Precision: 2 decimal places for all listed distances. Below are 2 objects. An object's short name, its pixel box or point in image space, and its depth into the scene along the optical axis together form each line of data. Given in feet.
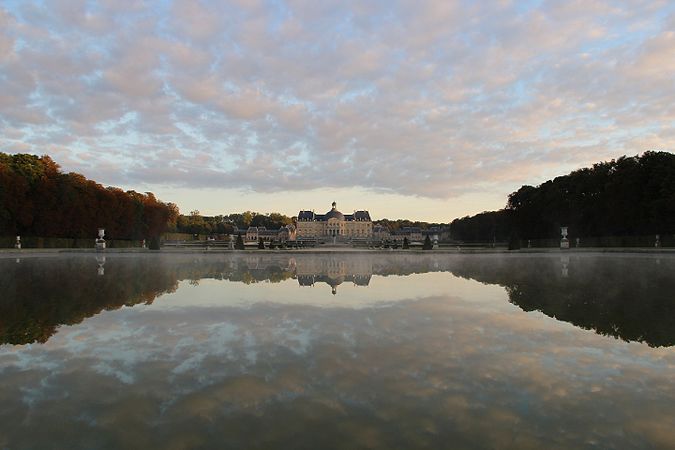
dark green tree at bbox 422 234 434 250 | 173.02
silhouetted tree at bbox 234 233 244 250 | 164.04
